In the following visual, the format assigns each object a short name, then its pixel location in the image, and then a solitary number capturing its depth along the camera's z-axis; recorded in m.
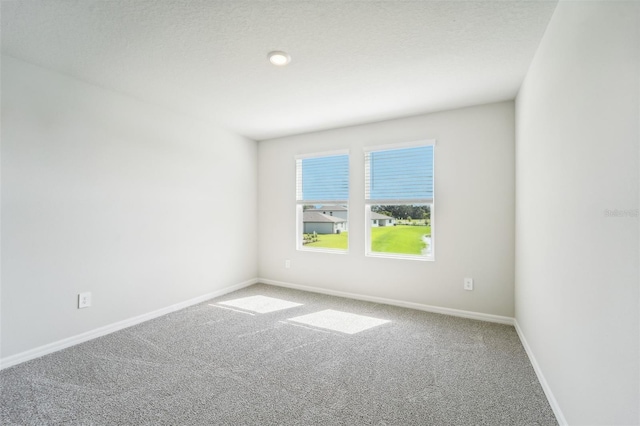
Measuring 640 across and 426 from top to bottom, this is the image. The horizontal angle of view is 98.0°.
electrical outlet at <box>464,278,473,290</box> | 3.11
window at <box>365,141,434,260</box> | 3.38
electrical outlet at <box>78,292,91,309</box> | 2.50
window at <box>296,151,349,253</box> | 3.94
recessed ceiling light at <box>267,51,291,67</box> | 2.07
